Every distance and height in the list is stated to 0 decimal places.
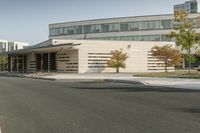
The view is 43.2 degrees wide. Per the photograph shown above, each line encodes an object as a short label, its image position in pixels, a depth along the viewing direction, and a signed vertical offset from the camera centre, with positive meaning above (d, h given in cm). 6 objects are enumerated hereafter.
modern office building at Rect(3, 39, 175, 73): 3898 +126
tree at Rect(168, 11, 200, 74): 2750 +311
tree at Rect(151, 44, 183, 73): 3657 +123
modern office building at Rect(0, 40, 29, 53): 12465 +951
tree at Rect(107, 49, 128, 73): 3855 +69
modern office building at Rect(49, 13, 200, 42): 5980 +880
